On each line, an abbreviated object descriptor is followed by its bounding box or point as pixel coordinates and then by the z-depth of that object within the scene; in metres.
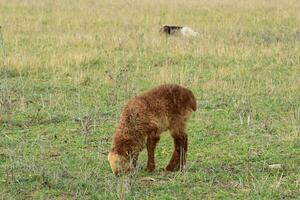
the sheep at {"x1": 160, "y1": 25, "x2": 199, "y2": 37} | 29.86
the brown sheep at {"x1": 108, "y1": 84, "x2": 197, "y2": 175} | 11.55
